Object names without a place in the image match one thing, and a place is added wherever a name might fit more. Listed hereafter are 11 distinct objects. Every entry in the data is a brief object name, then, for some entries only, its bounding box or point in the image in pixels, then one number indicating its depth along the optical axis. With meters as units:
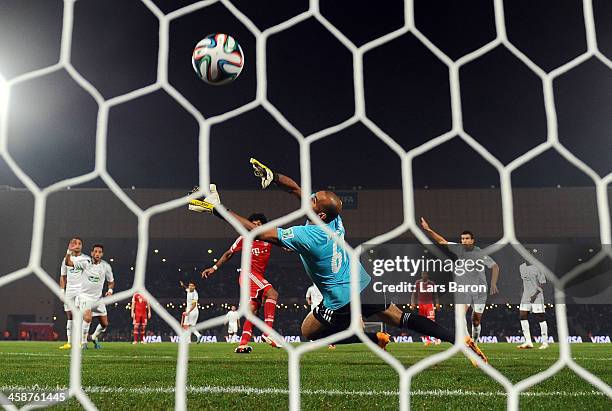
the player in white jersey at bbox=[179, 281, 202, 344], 25.22
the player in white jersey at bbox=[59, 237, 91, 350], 15.92
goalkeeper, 7.67
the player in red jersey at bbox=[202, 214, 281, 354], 13.23
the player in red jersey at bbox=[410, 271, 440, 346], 22.87
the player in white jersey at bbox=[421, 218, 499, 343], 16.19
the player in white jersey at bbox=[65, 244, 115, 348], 15.81
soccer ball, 7.20
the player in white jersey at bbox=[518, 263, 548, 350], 18.39
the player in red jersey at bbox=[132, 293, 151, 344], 23.76
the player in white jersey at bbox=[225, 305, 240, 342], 27.56
